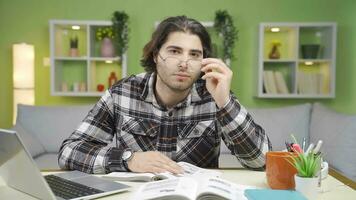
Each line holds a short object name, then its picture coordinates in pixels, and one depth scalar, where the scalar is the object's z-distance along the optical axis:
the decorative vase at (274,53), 3.86
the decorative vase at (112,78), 3.91
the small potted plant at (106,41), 3.80
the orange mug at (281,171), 0.99
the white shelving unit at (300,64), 3.76
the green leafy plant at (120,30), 3.77
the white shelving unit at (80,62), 3.75
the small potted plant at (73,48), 3.81
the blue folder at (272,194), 0.86
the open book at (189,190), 0.81
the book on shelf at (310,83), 3.80
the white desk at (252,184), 0.95
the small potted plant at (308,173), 0.91
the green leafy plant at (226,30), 3.80
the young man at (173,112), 1.31
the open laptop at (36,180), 0.82
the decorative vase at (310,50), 3.80
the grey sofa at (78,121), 3.00
